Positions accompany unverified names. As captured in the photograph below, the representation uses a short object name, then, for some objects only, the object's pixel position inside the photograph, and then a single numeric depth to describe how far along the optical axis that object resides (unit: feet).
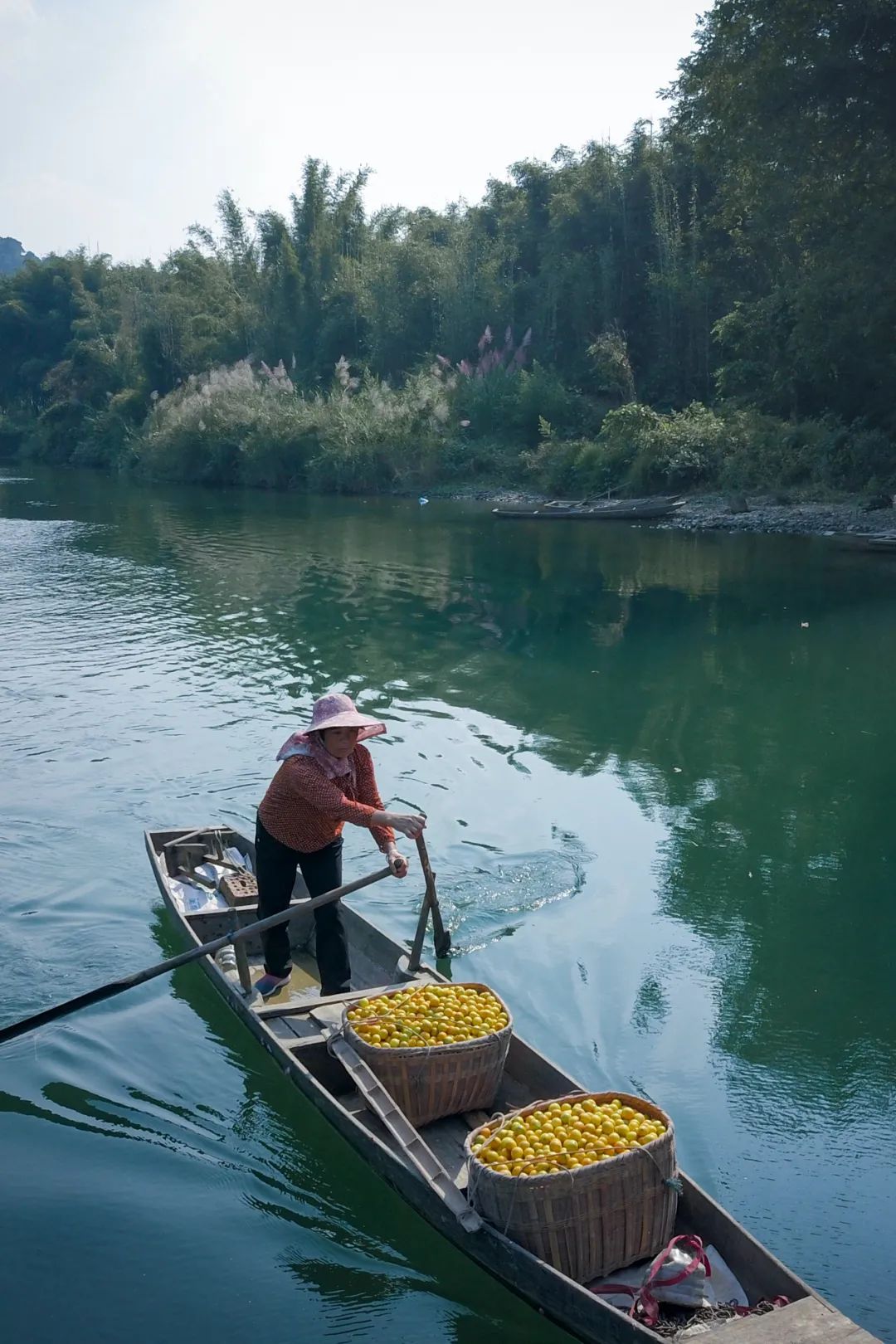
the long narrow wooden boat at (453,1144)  13.00
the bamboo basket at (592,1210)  14.20
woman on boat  20.74
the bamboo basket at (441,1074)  17.38
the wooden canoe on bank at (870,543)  81.71
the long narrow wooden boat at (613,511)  108.47
